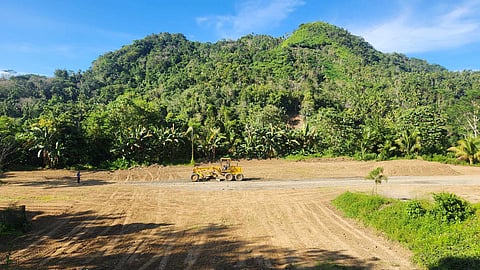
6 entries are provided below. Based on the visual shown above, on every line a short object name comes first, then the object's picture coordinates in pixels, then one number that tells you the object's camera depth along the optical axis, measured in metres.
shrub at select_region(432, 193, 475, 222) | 10.00
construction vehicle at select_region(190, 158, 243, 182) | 24.64
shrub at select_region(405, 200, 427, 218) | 10.71
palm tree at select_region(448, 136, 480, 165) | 34.59
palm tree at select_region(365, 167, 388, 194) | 15.70
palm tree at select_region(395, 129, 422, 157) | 36.88
